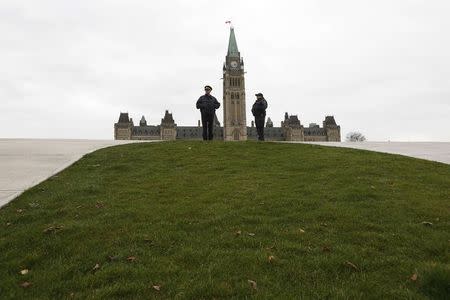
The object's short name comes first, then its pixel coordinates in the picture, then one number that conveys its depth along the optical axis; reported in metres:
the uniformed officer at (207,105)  21.47
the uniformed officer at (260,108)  23.12
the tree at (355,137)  133.75
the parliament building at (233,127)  154.75
